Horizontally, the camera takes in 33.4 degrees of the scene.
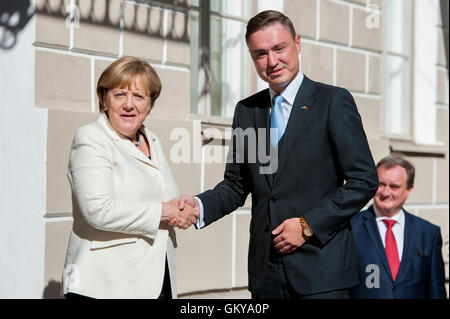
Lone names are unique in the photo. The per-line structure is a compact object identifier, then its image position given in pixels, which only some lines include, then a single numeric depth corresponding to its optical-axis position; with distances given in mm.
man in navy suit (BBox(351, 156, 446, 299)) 5223
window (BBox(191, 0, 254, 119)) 7203
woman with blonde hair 3623
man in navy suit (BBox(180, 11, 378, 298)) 3693
